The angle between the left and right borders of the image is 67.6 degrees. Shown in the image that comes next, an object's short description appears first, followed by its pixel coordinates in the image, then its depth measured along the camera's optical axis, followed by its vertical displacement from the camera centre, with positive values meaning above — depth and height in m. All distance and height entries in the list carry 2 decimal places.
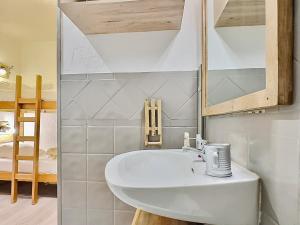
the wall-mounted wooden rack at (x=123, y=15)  0.97 +0.47
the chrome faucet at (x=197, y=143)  0.97 -0.14
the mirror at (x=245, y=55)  0.37 +0.15
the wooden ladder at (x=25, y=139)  2.46 -0.33
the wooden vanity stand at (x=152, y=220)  0.68 -0.34
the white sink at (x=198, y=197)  0.44 -0.17
